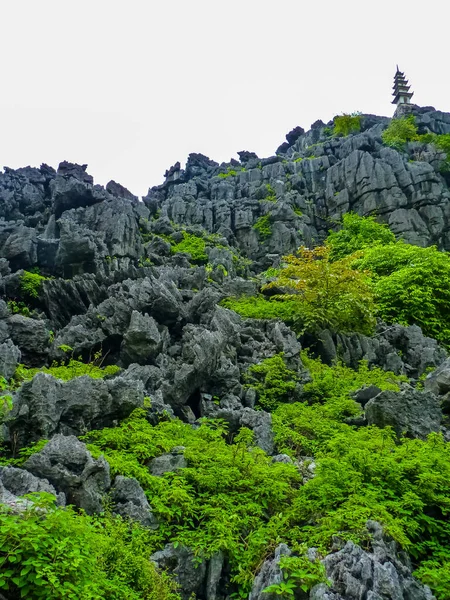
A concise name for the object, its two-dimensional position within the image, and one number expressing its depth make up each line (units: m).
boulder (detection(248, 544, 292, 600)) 5.77
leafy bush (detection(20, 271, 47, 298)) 22.21
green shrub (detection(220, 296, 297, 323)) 20.11
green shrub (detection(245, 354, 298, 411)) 14.19
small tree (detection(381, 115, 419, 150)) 52.16
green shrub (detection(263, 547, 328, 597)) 5.54
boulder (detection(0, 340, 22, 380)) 12.10
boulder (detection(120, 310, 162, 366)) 15.53
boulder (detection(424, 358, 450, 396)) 13.04
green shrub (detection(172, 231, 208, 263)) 34.52
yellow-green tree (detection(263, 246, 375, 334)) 18.91
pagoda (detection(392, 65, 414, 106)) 73.31
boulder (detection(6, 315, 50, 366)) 15.55
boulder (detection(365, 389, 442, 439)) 11.01
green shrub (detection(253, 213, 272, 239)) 43.00
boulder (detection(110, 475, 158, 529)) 7.35
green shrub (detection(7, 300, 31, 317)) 20.56
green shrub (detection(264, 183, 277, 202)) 47.72
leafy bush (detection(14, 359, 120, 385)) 13.00
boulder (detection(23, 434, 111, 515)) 7.39
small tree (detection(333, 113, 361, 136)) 60.44
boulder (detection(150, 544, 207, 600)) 6.53
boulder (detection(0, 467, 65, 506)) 6.86
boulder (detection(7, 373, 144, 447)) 9.28
